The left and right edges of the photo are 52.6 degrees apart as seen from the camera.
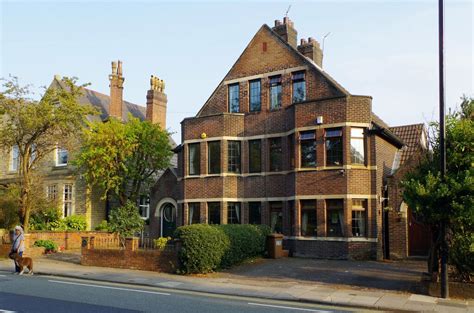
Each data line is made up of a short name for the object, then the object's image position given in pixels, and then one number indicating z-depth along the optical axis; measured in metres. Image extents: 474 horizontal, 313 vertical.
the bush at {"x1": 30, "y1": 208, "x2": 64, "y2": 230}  29.50
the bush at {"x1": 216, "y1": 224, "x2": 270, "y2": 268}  18.23
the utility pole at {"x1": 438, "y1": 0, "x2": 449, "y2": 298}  12.67
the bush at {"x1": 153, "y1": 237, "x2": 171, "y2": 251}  18.78
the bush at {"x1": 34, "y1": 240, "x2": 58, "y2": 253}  24.15
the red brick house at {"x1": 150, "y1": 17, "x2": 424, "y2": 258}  21.28
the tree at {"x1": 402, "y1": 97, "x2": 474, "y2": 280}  12.71
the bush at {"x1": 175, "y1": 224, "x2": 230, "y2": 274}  16.58
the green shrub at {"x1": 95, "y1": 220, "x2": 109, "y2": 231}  29.66
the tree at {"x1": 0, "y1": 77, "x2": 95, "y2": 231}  22.84
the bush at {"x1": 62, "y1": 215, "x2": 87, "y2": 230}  30.38
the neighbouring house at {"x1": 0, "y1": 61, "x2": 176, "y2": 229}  31.86
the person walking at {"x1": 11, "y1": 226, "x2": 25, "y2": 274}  17.89
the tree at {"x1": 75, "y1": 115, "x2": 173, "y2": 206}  28.66
